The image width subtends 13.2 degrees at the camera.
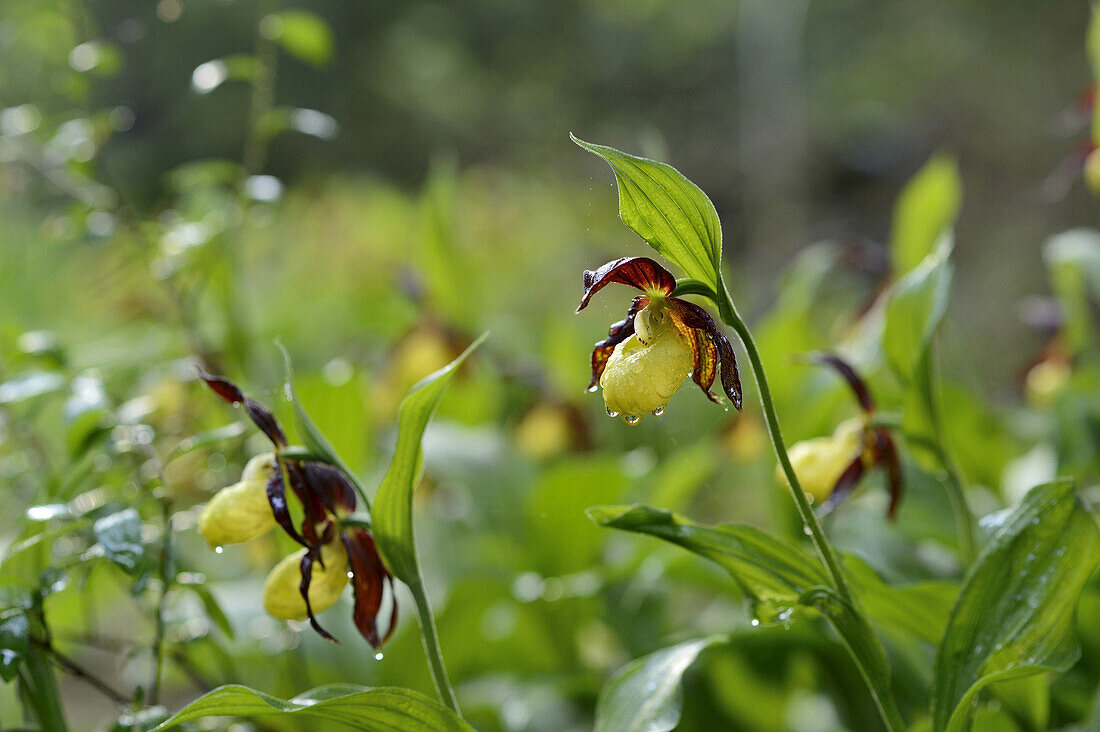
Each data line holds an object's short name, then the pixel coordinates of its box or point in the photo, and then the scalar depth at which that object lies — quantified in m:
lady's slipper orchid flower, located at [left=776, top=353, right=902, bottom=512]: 1.58
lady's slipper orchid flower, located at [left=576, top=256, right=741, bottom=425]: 1.48
